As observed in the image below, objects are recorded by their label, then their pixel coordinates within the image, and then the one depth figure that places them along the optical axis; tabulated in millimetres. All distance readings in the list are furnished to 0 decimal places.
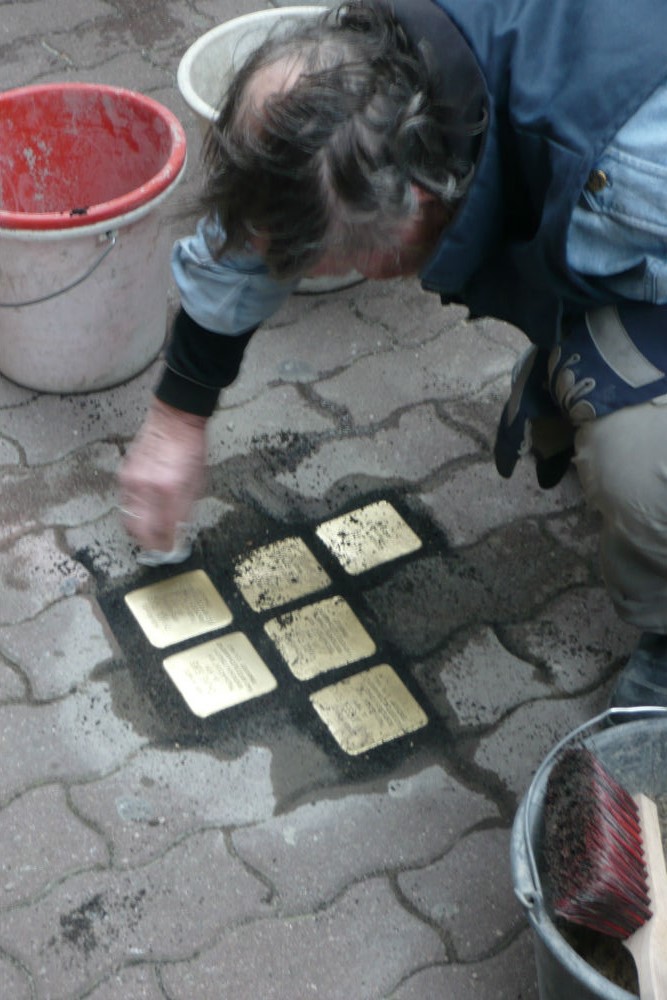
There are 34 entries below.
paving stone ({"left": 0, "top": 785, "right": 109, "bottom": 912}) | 1805
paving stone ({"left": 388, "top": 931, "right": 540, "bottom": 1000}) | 1727
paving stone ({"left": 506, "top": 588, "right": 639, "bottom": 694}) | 2141
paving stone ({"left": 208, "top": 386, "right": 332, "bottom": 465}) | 2467
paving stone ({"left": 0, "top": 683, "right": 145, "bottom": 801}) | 1934
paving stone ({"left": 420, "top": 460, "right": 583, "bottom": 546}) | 2355
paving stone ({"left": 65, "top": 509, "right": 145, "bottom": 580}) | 2230
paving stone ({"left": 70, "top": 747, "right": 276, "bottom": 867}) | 1870
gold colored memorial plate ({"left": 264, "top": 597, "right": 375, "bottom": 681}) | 2117
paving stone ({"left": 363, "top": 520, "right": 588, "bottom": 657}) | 2186
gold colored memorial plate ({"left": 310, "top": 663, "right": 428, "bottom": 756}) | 2020
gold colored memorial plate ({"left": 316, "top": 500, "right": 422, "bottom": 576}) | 2285
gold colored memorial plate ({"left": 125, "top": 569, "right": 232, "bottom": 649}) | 2141
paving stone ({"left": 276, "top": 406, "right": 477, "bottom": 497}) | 2420
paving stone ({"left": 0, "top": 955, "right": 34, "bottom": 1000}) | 1689
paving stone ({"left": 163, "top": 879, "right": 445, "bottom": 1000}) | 1715
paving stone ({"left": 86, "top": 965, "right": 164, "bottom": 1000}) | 1692
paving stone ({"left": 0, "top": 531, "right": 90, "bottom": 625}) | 2158
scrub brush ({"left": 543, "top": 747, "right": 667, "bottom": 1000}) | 1441
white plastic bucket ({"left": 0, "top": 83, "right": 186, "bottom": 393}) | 2250
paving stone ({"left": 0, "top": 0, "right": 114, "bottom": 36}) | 3529
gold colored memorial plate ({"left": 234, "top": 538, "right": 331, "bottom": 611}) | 2211
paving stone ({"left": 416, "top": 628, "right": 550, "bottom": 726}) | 2074
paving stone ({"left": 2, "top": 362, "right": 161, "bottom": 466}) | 2447
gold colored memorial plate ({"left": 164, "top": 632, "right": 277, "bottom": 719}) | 2049
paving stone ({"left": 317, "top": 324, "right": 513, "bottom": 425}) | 2582
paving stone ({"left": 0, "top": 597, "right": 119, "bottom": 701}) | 2057
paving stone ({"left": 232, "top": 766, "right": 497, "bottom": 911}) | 1841
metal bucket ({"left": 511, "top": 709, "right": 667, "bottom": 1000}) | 1406
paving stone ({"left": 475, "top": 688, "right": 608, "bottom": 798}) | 1996
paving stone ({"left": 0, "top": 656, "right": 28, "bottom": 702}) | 2025
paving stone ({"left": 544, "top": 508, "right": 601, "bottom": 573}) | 2336
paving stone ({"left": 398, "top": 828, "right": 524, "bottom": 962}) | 1791
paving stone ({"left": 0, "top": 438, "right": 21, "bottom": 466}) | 2418
